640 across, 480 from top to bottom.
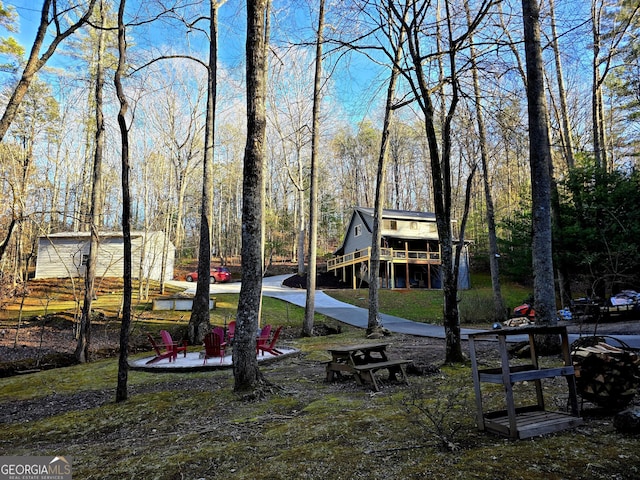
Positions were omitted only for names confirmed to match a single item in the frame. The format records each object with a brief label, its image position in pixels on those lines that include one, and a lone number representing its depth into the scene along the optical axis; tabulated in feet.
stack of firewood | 11.00
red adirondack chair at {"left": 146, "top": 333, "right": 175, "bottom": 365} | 28.69
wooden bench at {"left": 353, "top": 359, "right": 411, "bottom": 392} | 17.79
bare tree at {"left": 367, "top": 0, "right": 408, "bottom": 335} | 39.40
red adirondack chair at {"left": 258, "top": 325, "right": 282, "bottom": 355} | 29.65
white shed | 86.02
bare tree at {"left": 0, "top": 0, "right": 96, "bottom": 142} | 22.25
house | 94.12
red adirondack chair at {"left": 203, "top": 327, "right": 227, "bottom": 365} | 28.27
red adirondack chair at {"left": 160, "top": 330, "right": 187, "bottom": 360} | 28.19
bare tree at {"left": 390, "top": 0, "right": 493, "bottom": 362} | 21.06
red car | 102.73
